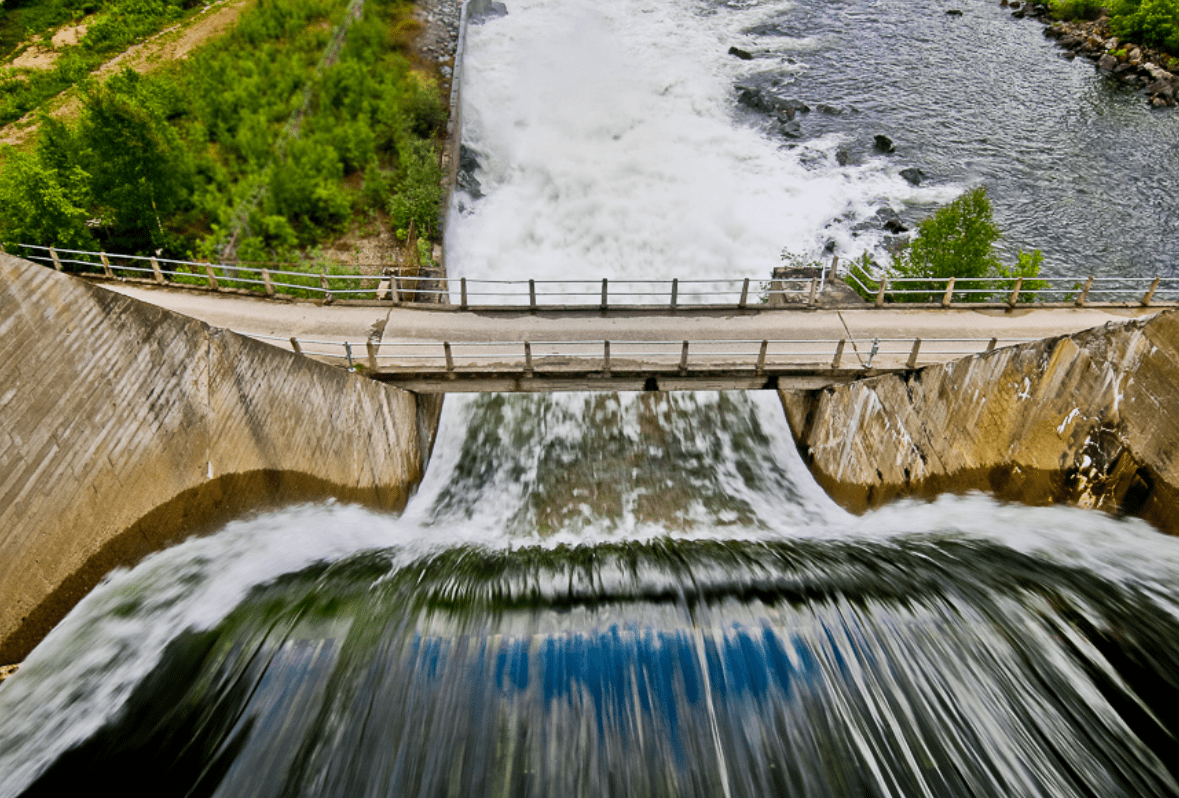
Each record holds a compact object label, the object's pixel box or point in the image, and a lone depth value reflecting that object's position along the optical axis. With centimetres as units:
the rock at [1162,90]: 3591
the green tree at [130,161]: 1953
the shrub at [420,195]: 2308
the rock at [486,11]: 4681
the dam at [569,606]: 816
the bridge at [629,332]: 1422
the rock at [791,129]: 3250
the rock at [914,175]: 2942
